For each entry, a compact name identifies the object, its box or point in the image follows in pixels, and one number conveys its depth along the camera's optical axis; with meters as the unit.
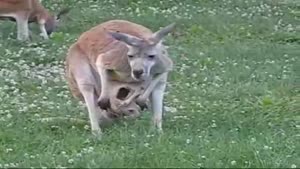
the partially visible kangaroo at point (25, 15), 19.27
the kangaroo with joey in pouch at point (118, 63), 10.66
